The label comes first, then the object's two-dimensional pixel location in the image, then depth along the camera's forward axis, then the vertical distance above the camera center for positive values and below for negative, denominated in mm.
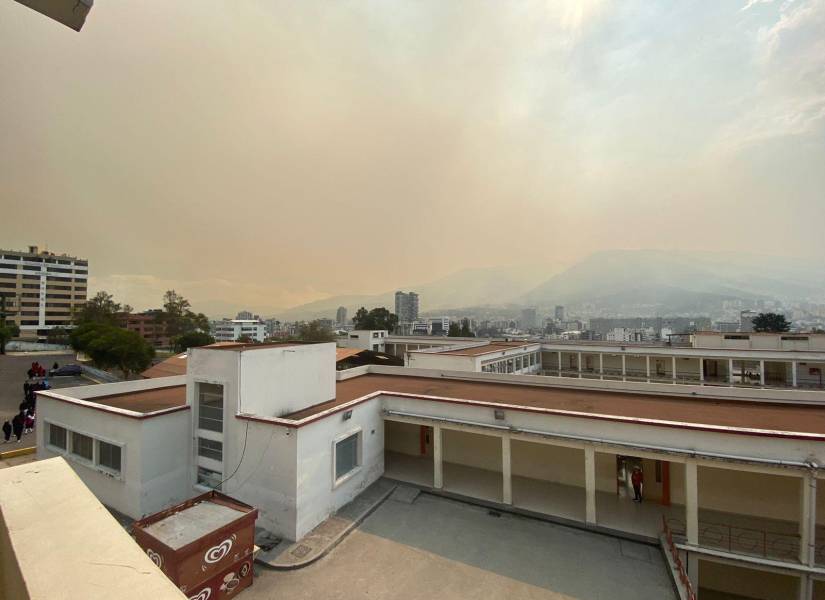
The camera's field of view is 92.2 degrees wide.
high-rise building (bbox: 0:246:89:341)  92812 +6729
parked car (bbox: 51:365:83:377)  41750 -5922
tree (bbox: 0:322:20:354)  60525 -2766
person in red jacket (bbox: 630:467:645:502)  14148 -6153
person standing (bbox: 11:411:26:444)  22636 -6266
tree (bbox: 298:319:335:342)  91000 -4966
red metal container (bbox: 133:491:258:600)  9094 -5496
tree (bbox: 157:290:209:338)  96875 -710
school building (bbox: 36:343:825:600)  11547 -4800
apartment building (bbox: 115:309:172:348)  99850 -3224
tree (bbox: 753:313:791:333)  67562 -2576
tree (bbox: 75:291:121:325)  79438 +1091
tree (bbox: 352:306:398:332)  99188 -1703
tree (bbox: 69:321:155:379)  39344 -3471
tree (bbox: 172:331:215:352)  70812 -4637
